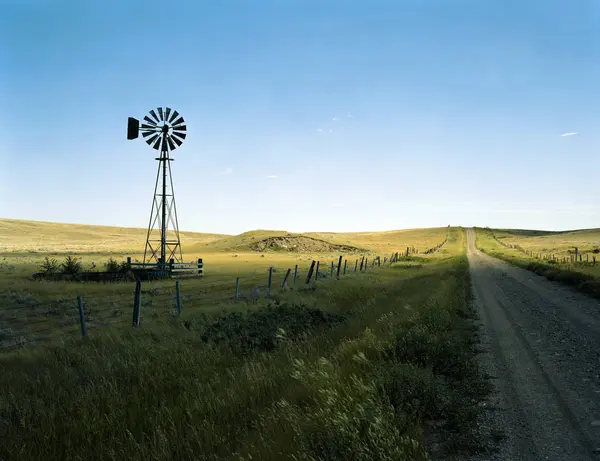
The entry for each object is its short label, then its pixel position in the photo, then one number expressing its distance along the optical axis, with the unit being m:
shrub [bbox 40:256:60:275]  30.53
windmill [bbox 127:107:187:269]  40.25
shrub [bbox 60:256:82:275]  30.52
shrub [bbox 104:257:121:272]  33.42
